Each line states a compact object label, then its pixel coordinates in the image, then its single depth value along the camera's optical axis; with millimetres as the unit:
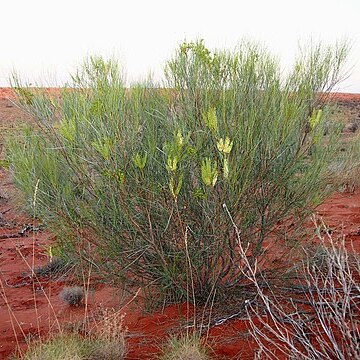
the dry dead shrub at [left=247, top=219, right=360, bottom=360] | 3982
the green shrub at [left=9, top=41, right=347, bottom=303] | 4273
